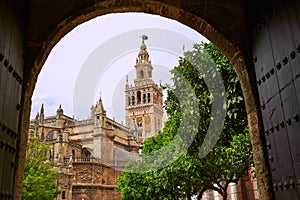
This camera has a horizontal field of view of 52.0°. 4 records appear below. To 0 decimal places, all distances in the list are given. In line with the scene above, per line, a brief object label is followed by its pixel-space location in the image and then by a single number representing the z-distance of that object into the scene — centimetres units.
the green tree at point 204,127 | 681
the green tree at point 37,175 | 1880
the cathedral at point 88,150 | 3569
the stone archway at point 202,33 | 323
